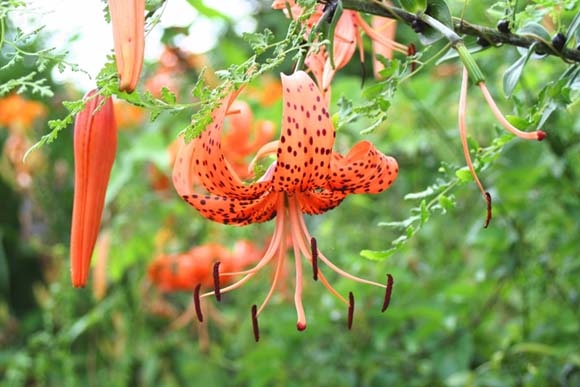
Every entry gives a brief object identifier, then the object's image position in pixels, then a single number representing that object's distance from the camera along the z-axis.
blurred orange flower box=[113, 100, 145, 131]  2.25
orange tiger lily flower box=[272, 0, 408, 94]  0.63
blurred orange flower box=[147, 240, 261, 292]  2.03
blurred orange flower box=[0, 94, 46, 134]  2.29
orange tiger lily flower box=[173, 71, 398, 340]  0.57
